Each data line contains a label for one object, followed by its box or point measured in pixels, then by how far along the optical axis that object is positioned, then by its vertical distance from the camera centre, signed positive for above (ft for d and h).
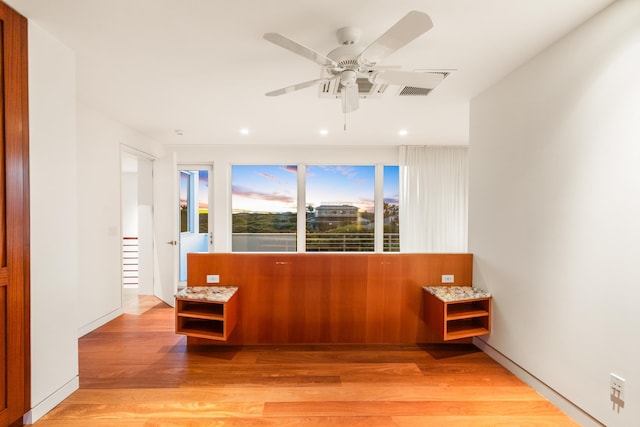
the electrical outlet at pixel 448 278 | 9.33 -2.14
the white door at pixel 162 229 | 14.26 -0.94
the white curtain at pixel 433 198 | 15.93 +0.76
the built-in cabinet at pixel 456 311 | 8.12 -2.94
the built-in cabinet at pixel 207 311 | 8.00 -2.94
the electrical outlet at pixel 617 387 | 5.09 -3.11
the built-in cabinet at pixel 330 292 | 9.18 -2.59
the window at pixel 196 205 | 15.85 +0.31
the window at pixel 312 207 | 16.55 +0.23
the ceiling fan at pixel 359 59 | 4.59 +2.83
